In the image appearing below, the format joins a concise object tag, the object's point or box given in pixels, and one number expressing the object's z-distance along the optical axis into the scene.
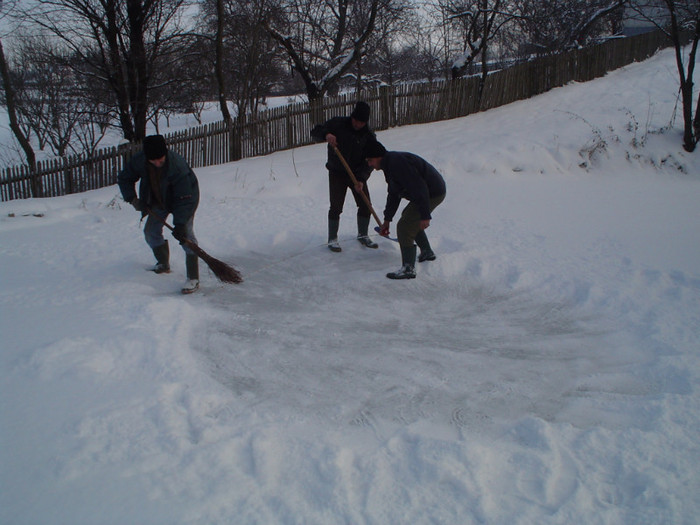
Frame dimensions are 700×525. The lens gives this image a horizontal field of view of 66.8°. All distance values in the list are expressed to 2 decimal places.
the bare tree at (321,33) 17.47
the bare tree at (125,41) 14.10
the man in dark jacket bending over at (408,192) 5.31
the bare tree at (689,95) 10.11
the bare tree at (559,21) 19.56
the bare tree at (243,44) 16.90
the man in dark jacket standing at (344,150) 6.20
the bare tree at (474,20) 16.30
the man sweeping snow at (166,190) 5.05
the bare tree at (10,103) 12.43
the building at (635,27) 35.09
